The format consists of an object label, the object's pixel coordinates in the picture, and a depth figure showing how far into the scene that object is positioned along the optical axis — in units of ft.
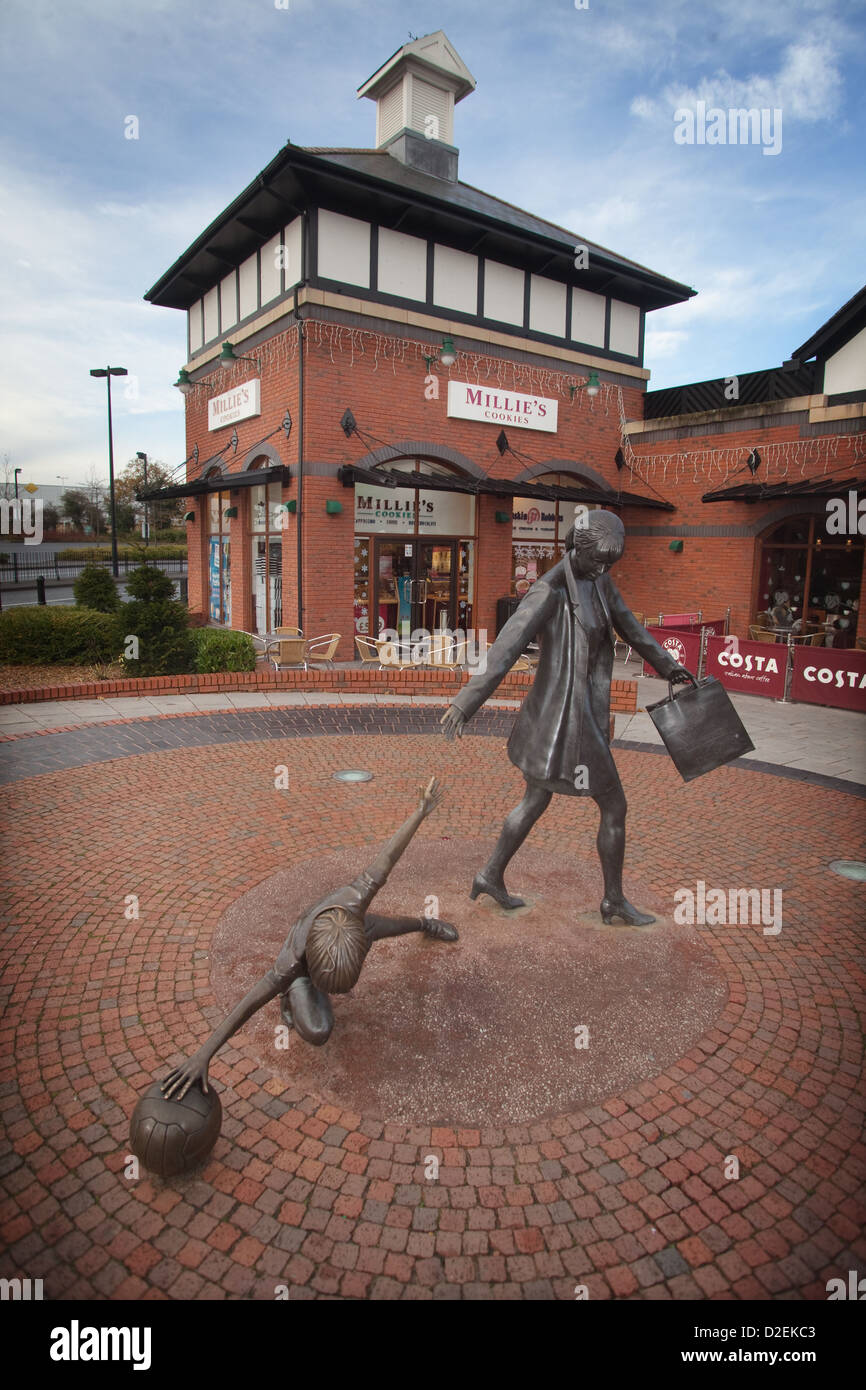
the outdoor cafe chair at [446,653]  43.87
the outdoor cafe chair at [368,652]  45.96
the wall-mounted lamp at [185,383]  64.54
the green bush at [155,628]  40.50
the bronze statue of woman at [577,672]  14.96
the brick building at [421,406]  47.96
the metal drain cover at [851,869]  19.62
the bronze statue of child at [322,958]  10.64
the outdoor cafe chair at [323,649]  47.01
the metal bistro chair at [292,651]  42.75
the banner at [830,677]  38.99
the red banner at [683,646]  45.06
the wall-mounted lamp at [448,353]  47.19
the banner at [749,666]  42.29
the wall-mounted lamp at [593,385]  55.16
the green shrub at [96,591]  54.70
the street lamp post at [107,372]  90.94
